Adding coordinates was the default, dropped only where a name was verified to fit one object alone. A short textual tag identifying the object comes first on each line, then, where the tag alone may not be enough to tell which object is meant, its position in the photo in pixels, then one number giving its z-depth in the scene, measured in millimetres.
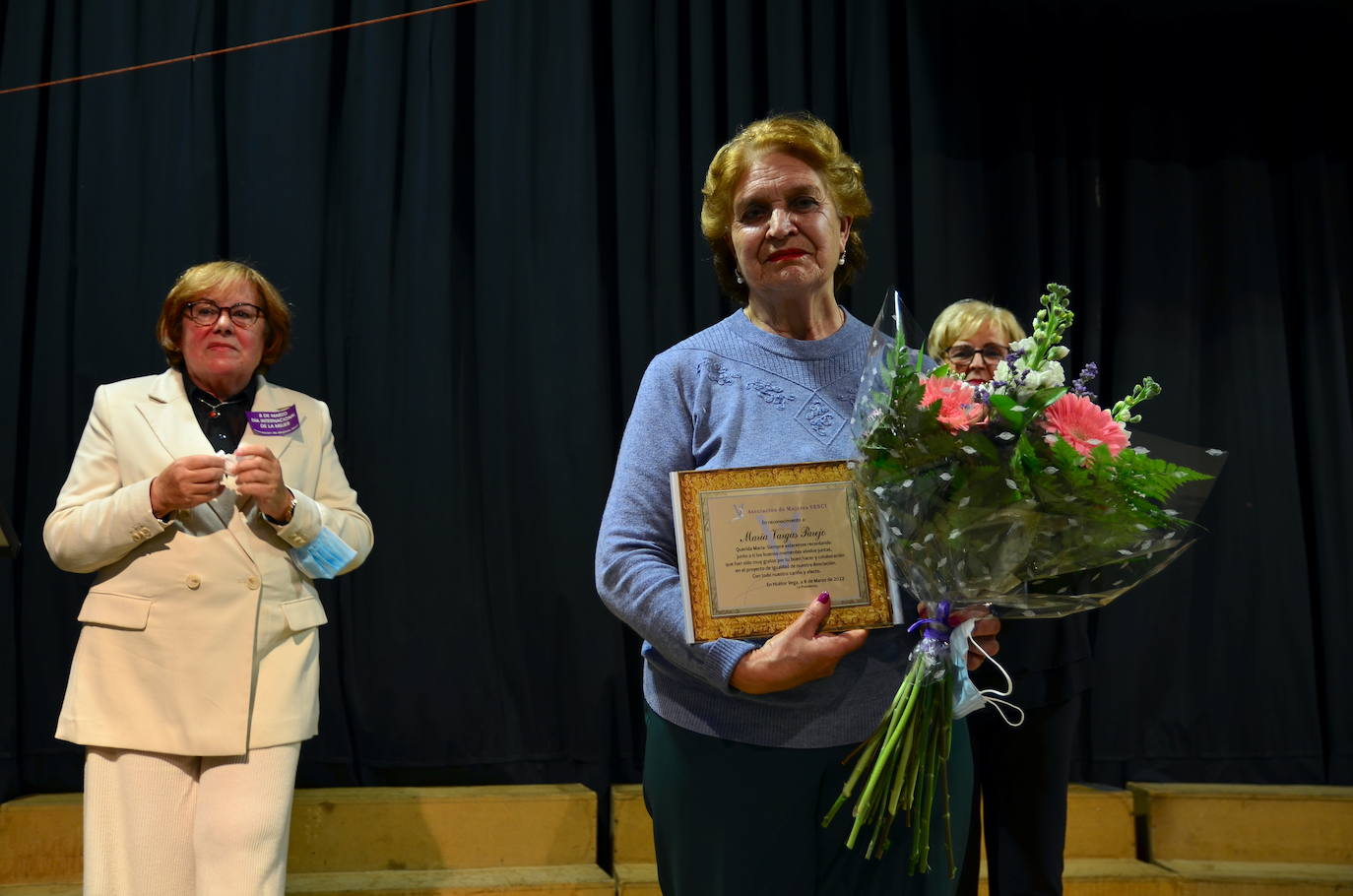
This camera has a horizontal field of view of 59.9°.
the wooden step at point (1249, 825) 3268
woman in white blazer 2119
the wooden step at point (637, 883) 2951
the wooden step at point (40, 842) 2971
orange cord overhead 3398
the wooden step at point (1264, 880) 3076
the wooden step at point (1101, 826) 3283
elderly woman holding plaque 1381
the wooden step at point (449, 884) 2881
